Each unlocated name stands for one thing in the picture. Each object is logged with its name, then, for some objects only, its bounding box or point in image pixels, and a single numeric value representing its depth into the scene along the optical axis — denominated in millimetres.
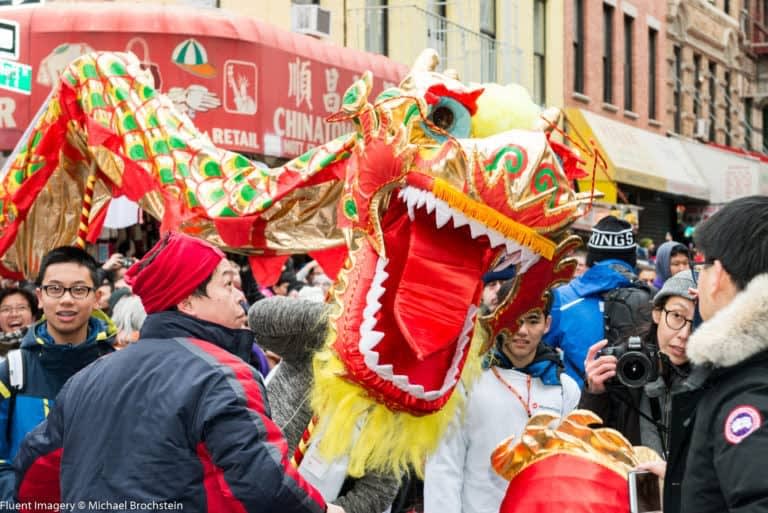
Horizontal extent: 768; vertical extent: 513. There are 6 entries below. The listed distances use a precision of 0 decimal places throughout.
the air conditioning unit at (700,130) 27766
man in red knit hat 3064
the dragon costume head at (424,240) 4082
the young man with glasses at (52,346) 4277
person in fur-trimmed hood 2383
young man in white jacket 4418
